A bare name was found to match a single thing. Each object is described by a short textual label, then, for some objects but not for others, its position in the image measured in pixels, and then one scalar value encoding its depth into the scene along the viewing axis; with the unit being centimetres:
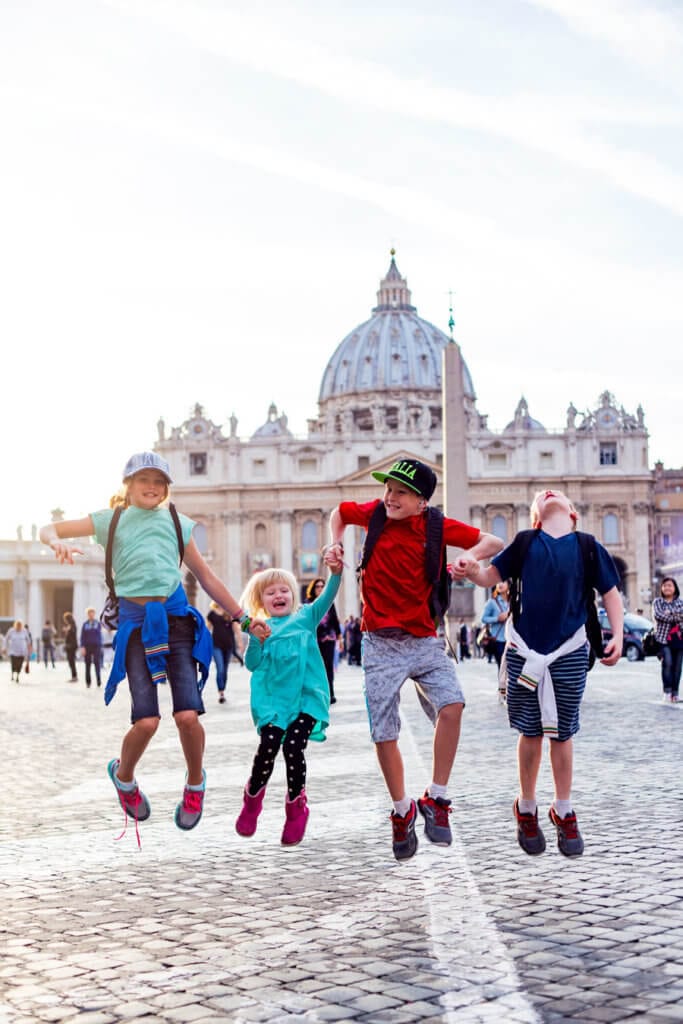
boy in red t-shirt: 564
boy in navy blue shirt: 572
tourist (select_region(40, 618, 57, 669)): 4424
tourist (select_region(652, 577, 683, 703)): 1634
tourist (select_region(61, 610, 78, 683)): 3028
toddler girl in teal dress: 585
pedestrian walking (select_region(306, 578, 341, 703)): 1643
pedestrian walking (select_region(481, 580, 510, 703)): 1828
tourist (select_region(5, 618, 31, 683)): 3173
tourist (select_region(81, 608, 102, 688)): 2669
